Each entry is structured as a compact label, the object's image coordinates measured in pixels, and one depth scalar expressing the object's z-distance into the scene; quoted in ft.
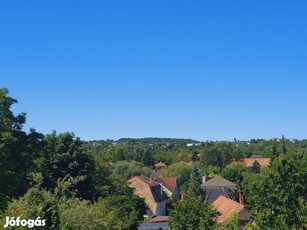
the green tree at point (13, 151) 90.74
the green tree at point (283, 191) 96.94
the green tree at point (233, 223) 87.32
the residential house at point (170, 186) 282.52
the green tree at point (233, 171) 372.79
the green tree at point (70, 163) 135.84
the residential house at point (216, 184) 299.42
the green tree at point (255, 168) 402.72
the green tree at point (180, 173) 355.77
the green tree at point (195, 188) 221.25
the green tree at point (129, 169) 318.53
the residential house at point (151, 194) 231.50
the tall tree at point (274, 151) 130.28
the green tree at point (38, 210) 68.63
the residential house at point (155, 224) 159.48
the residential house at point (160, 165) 475.93
